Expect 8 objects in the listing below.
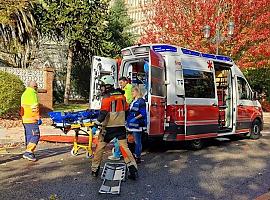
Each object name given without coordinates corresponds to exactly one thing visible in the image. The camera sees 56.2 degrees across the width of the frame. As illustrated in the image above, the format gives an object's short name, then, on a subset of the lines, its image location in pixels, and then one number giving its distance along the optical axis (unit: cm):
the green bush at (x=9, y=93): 969
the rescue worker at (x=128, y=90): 556
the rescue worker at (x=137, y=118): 520
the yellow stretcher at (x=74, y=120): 538
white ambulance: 579
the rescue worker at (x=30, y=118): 542
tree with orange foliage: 1338
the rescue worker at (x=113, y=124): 437
